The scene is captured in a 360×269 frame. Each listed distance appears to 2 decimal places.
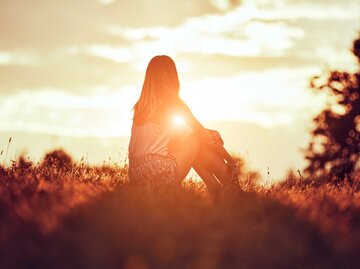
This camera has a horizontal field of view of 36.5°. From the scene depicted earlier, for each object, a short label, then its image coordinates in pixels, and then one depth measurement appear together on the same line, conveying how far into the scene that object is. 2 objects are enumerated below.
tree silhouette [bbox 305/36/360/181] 24.73
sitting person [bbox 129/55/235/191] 7.32
